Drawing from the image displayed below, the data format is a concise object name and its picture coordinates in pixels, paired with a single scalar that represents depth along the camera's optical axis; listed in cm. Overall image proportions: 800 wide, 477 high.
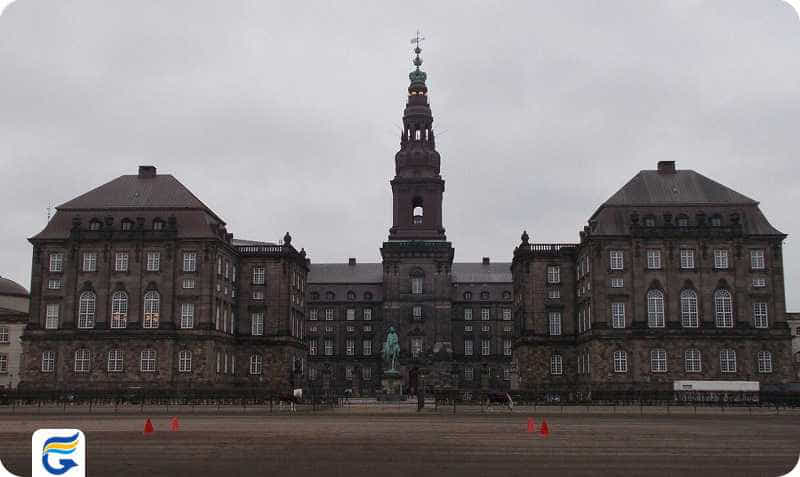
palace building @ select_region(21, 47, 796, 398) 7956
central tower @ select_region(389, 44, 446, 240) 12269
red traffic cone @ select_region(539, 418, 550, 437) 3712
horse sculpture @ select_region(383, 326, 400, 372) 9272
